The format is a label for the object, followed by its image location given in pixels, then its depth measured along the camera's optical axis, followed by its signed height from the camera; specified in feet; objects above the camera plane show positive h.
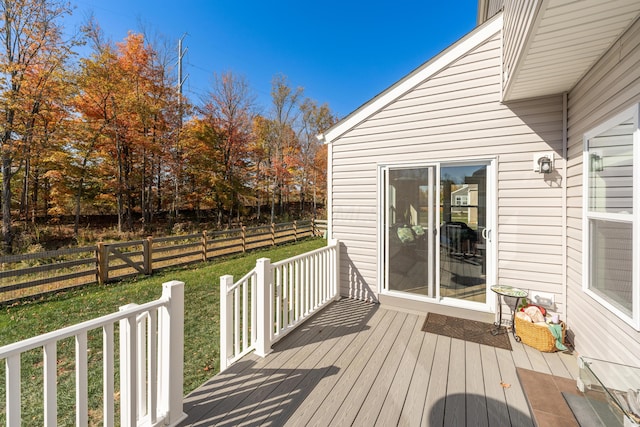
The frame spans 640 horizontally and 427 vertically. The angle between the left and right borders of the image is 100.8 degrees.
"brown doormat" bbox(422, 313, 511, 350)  9.16 -4.48
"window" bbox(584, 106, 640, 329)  5.57 -0.12
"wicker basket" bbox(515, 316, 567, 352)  8.43 -4.08
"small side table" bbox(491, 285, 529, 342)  9.34 -3.00
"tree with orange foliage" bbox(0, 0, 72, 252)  22.41 +13.06
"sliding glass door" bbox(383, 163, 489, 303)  10.86 -0.79
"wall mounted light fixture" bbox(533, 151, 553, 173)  9.29 +1.72
